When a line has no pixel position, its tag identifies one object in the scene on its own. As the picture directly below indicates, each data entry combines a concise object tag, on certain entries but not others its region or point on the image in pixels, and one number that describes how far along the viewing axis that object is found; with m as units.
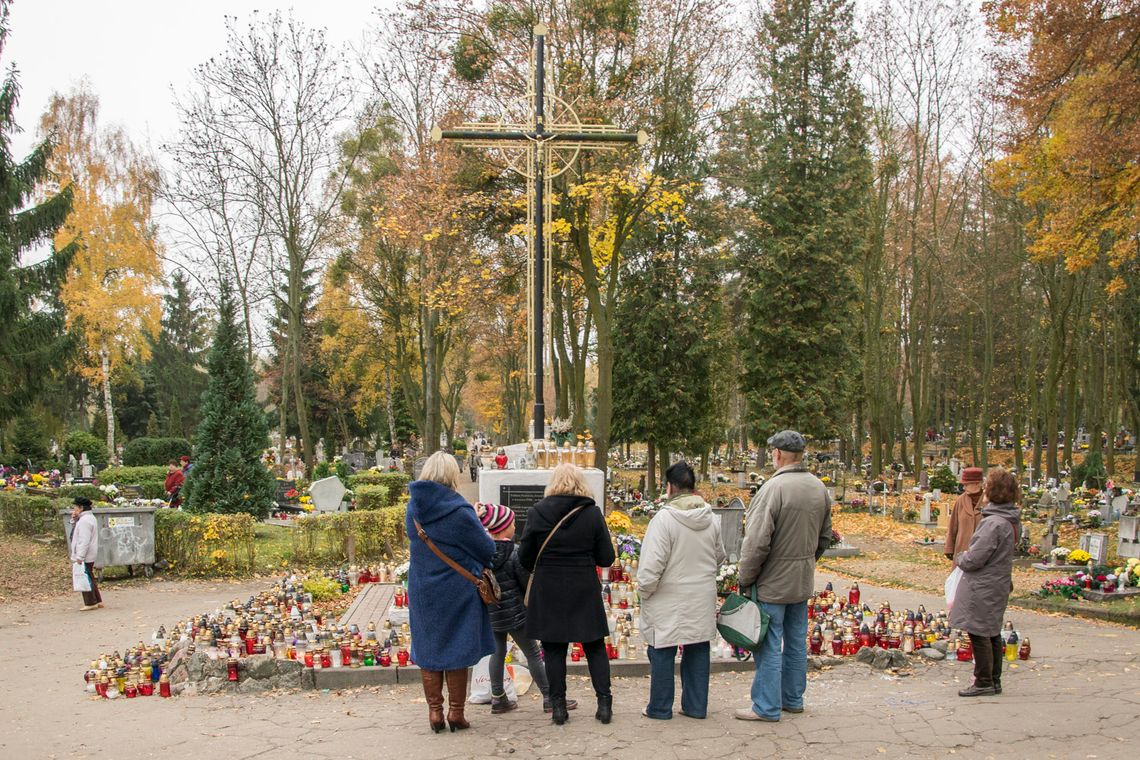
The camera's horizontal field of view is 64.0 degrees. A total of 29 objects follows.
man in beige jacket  5.71
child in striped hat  5.93
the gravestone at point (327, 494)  18.92
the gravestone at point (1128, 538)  14.07
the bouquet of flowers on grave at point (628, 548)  10.46
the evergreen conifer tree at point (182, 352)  53.12
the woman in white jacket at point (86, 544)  11.78
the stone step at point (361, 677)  7.05
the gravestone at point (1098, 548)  12.90
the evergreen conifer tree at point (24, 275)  17.58
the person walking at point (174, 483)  20.38
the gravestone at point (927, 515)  22.10
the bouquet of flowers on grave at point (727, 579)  9.05
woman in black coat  5.54
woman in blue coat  5.52
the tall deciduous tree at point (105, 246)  33.66
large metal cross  10.85
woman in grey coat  6.18
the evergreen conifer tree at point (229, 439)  16.86
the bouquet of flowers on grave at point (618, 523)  12.15
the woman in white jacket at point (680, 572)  5.60
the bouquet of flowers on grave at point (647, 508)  18.53
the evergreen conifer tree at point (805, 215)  29.56
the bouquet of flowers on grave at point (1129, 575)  11.08
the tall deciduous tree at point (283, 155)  26.39
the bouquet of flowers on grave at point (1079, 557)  13.12
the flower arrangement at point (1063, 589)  11.05
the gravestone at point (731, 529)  11.84
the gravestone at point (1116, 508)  19.11
